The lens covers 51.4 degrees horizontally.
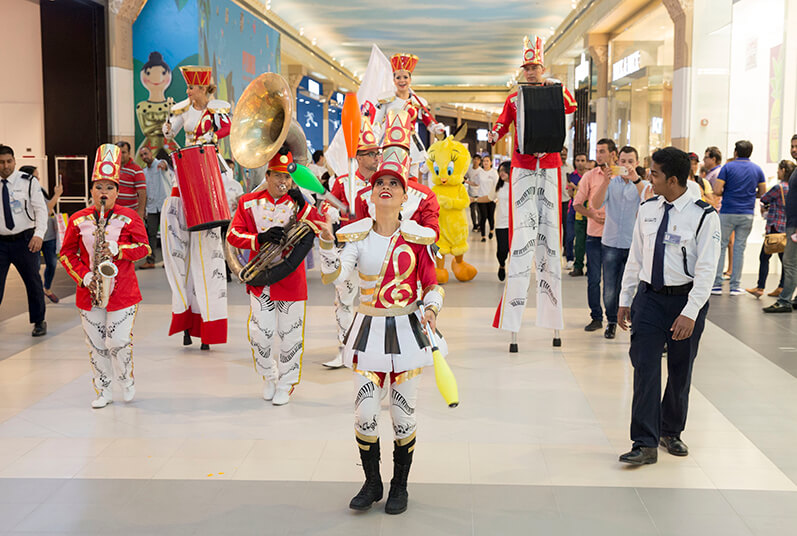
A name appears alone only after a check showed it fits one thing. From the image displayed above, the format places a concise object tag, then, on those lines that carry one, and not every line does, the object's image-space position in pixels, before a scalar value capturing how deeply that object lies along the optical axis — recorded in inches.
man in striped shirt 435.8
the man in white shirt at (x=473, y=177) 681.0
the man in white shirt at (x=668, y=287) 166.7
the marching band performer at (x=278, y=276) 208.1
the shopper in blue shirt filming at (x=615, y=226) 285.4
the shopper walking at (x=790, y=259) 350.9
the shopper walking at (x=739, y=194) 394.0
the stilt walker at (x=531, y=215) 272.1
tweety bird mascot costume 428.5
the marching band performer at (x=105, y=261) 209.2
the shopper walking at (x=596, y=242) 311.1
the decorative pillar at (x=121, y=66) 516.4
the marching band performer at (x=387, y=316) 147.1
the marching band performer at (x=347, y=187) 230.4
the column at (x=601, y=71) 789.2
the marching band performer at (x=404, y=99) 285.9
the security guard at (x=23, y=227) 298.7
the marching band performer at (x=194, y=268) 269.9
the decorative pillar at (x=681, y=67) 535.2
